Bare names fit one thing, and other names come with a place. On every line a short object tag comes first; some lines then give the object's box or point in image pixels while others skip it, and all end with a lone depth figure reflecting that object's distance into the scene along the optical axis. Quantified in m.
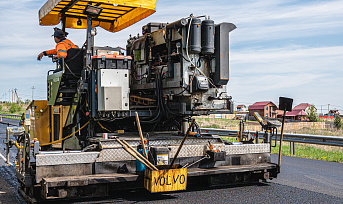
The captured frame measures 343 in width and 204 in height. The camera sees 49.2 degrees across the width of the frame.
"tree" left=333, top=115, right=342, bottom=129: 48.91
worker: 7.75
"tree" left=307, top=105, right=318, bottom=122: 63.84
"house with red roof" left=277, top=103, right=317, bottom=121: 83.19
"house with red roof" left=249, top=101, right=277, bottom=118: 81.25
